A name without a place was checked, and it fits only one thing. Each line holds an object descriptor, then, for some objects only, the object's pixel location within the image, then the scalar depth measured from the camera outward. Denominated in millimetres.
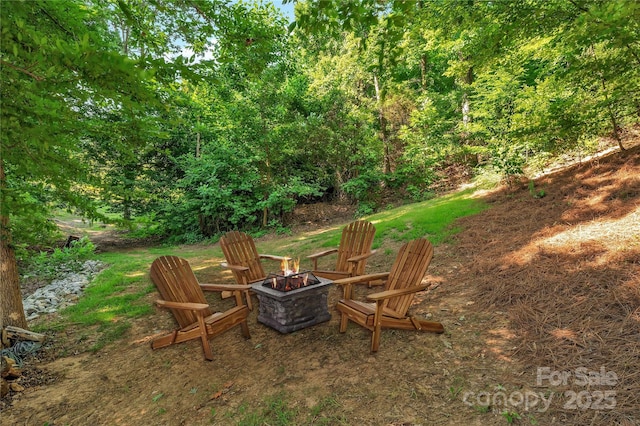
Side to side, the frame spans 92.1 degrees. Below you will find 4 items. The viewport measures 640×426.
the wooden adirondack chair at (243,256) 4458
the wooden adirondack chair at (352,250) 4371
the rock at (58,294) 4516
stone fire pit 3369
